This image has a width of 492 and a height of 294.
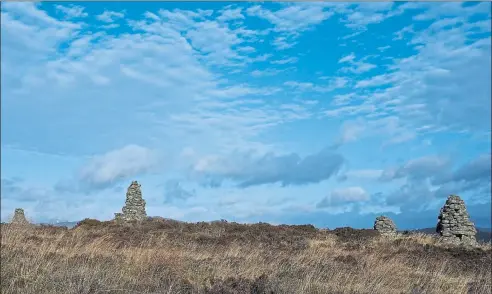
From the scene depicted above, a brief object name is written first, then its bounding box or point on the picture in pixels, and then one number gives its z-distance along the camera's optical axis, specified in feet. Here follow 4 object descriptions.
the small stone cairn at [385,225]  96.07
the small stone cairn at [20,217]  73.92
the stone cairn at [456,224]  86.79
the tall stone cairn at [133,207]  104.78
